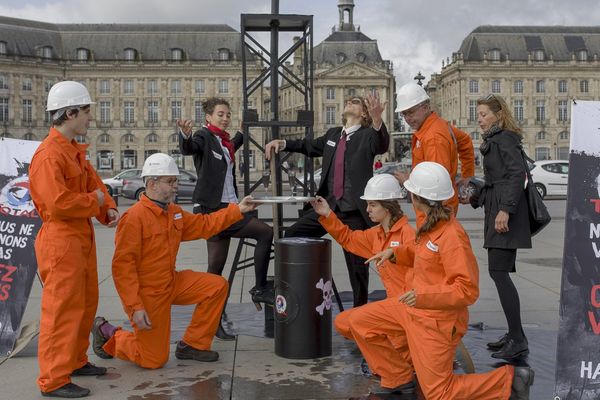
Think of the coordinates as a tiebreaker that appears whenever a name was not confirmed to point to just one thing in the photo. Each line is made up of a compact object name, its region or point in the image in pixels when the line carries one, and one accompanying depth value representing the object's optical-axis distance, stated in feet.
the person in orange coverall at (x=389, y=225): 15.84
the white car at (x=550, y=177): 85.20
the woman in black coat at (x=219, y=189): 19.42
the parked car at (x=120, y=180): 93.87
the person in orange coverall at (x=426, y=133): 16.88
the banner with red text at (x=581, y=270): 13.25
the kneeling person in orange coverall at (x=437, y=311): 13.10
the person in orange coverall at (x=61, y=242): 14.64
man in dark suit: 18.83
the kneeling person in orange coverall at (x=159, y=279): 16.26
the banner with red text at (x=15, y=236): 17.93
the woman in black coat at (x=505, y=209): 17.19
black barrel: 16.83
